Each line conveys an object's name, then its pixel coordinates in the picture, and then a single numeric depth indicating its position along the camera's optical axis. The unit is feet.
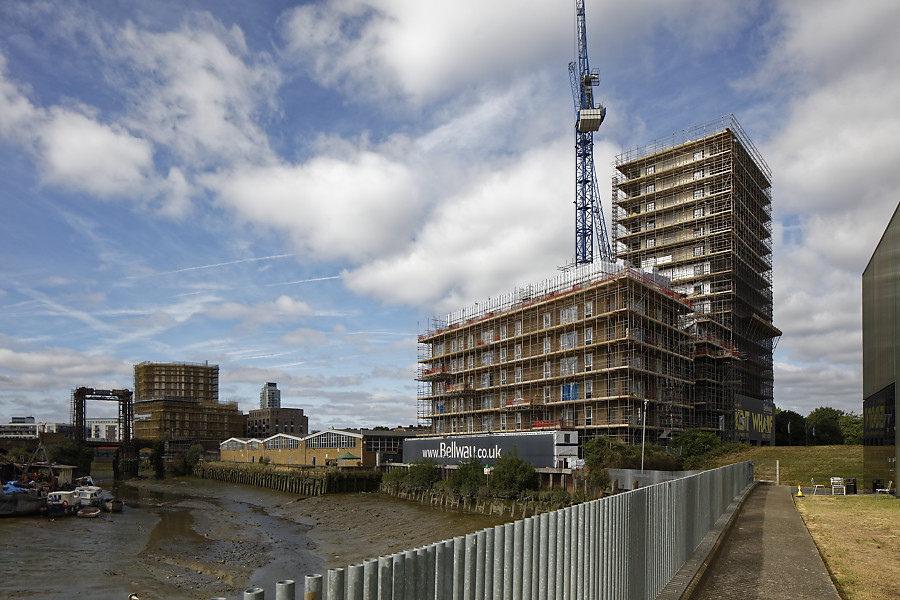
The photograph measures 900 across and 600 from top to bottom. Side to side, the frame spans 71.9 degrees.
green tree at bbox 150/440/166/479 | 357.61
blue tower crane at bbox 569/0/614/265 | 287.69
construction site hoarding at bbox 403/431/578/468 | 159.63
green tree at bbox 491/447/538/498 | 155.12
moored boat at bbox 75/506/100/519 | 170.71
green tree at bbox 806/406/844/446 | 338.95
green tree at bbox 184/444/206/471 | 386.73
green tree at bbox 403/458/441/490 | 199.16
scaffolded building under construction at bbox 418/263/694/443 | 188.55
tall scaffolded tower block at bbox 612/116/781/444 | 242.58
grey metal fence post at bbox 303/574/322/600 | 12.07
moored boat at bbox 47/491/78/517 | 171.83
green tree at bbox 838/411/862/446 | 324.80
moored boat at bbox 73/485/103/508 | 181.27
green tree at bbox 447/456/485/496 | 171.22
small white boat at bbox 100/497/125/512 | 183.83
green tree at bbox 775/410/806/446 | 325.62
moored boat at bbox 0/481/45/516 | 166.81
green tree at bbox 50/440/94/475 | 307.58
